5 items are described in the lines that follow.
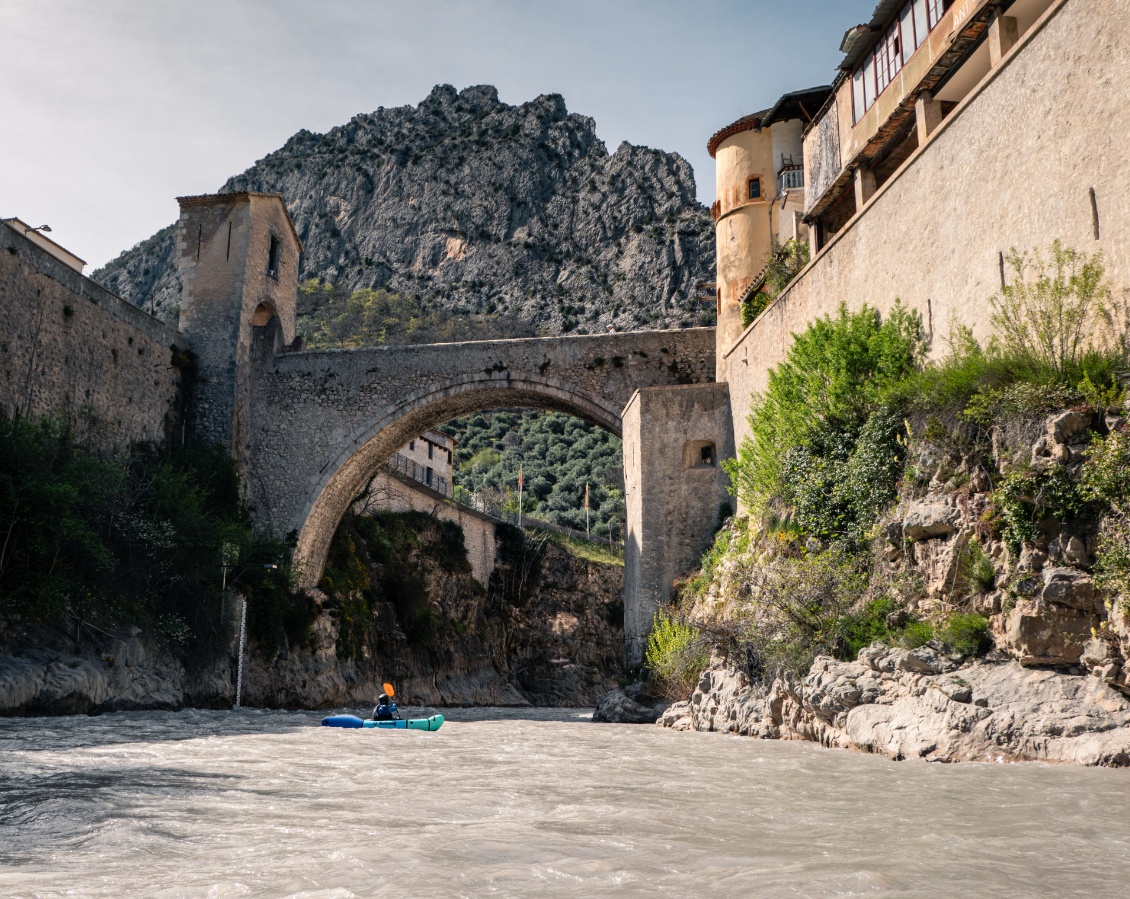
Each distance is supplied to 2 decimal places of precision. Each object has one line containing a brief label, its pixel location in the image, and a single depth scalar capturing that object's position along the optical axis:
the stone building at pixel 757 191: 20.53
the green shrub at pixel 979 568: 8.88
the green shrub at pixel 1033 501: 8.20
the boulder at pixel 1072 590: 7.80
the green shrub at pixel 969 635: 8.71
